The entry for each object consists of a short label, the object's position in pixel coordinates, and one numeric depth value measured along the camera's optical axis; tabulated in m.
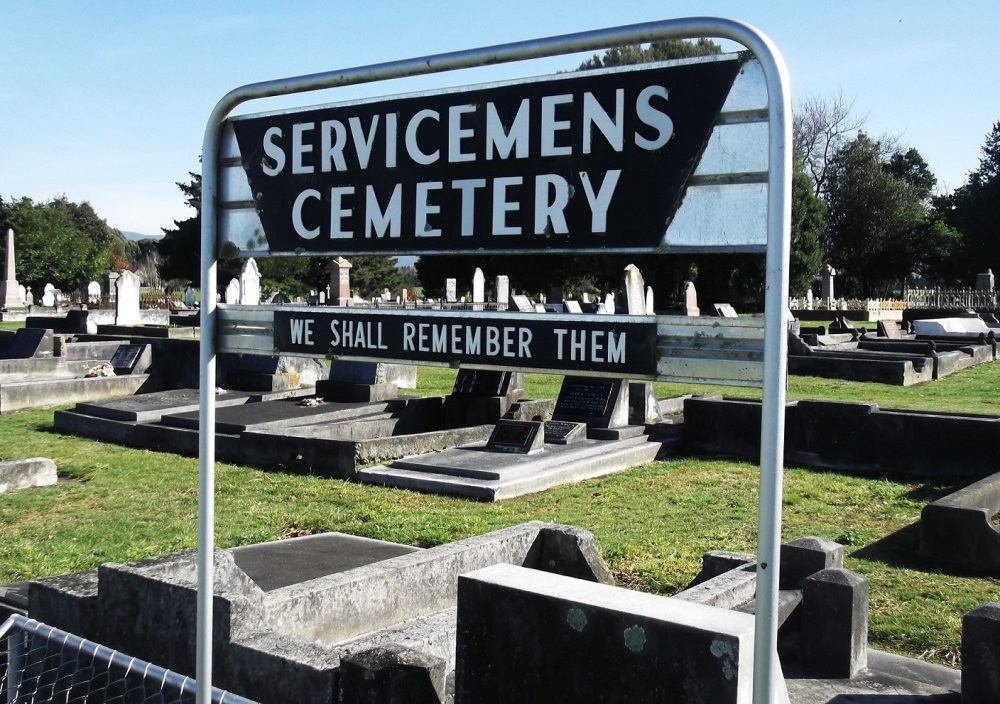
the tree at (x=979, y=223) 55.97
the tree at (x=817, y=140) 58.59
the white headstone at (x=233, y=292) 27.42
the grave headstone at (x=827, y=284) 49.91
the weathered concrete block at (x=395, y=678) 3.10
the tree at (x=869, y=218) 58.91
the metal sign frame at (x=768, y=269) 1.94
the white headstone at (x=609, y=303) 25.72
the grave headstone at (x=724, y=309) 29.44
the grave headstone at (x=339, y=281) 30.80
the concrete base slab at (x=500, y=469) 9.52
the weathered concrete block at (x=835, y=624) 4.73
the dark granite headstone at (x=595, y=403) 12.18
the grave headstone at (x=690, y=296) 34.14
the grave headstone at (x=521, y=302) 28.89
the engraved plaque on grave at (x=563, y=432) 11.41
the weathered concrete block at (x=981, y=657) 3.94
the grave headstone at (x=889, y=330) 27.28
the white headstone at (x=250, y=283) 24.98
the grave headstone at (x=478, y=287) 42.97
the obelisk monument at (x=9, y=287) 40.50
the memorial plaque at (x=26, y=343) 19.48
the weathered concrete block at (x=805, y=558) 5.36
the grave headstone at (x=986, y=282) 46.78
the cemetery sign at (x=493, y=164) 2.27
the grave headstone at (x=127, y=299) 30.72
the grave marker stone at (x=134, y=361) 18.08
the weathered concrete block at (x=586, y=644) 2.51
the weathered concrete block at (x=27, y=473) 9.57
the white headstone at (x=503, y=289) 41.06
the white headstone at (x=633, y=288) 20.98
